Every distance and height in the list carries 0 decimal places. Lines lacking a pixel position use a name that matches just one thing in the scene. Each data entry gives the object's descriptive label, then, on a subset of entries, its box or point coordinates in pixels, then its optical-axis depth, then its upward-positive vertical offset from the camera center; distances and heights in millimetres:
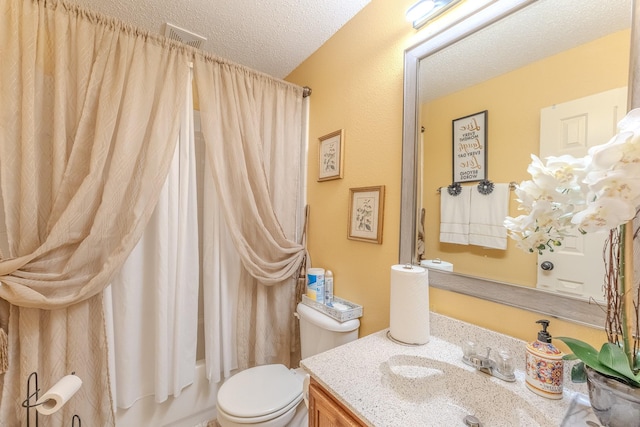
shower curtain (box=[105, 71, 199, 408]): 1276 -462
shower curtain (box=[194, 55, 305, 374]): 1436 +28
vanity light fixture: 998 +805
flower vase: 480 -365
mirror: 726 +390
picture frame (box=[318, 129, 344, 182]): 1479 +332
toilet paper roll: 901 -665
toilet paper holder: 986 -725
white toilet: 1099 -855
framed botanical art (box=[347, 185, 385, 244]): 1253 -13
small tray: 1288 -517
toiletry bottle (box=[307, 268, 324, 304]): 1461 -430
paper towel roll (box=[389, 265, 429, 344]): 944 -348
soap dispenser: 668 -407
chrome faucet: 763 -467
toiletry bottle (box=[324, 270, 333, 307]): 1452 -439
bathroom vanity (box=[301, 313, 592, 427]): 644 -498
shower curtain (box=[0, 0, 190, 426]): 1020 +139
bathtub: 1344 -1106
